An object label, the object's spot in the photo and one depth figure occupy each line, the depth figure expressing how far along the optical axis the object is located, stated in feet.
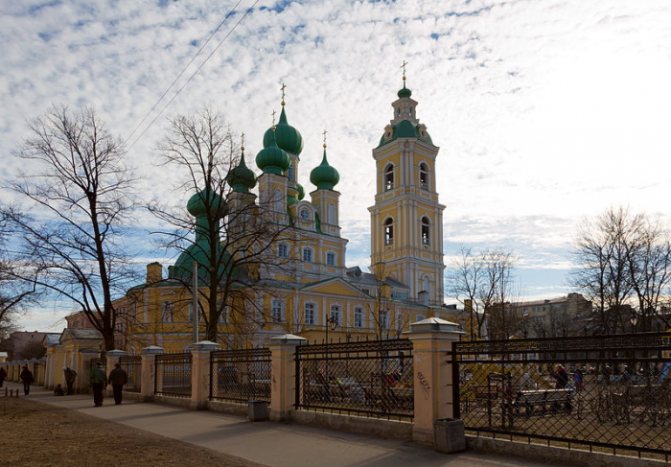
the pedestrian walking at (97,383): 55.88
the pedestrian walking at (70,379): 78.33
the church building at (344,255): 140.05
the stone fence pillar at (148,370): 59.77
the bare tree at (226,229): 74.14
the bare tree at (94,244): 76.79
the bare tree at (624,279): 96.89
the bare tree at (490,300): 139.76
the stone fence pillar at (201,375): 49.52
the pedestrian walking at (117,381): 58.03
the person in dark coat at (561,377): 34.14
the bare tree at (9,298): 74.64
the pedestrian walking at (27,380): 83.46
